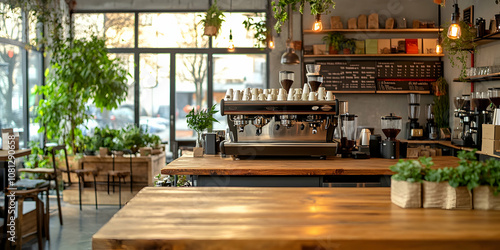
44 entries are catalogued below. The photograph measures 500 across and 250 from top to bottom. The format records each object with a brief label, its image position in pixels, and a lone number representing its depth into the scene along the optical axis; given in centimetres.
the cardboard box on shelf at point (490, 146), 463
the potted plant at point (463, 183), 197
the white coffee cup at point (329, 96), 403
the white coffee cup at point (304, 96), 405
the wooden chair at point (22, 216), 427
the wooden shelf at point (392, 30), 743
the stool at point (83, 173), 631
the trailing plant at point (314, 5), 439
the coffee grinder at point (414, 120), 697
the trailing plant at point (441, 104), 718
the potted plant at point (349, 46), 741
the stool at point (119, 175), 631
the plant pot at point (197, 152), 434
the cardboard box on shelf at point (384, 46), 746
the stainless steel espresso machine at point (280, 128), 397
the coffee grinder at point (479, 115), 523
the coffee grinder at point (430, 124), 704
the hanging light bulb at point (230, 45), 635
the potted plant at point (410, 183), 203
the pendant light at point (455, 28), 441
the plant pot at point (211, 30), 645
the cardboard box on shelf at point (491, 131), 459
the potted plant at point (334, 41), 741
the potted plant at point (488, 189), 197
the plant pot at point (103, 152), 659
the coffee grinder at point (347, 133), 429
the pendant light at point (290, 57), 636
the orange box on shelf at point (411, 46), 747
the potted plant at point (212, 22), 646
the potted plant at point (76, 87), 700
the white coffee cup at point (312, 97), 404
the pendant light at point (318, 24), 475
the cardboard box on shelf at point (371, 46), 743
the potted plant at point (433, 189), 201
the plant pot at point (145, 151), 666
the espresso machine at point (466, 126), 552
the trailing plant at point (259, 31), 730
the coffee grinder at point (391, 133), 400
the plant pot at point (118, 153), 666
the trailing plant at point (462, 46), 586
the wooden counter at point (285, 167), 352
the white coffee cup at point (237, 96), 406
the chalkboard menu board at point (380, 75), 750
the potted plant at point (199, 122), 433
